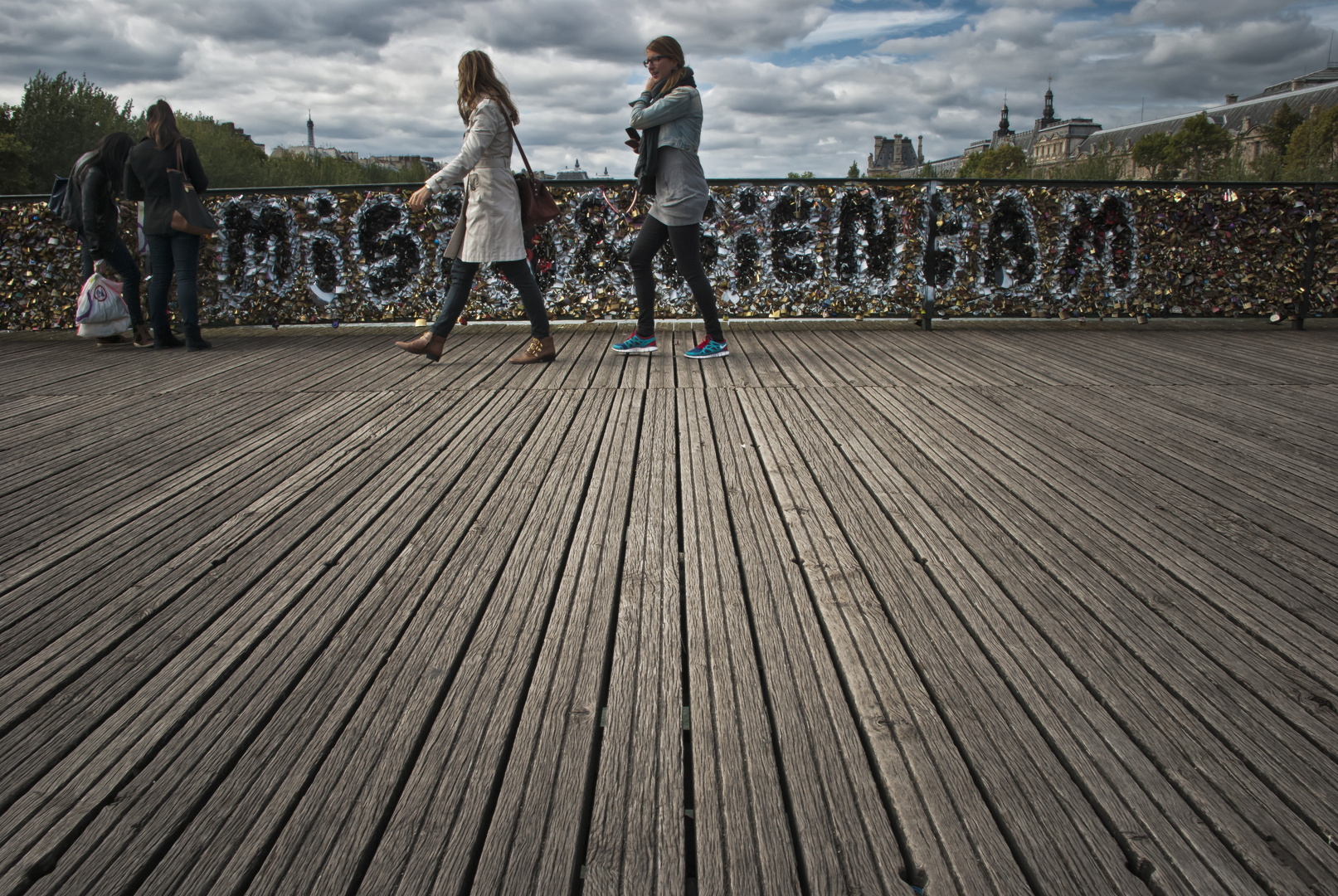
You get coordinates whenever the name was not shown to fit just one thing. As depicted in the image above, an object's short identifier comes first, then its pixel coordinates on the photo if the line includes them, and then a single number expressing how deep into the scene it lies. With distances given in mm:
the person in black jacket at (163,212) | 7324
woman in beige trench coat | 5977
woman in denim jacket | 6109
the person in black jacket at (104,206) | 7703
